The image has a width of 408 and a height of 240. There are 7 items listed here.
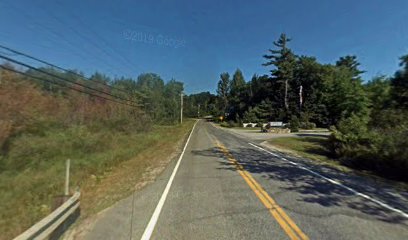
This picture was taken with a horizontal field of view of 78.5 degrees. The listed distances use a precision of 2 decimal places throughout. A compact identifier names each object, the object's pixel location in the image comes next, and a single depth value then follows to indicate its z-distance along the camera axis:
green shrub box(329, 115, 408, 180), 10.11
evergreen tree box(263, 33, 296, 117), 68.94
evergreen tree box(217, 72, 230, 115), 119.21
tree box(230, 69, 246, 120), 89.27
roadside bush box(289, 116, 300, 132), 45.21
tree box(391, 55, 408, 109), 11.38
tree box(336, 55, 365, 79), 72.36
